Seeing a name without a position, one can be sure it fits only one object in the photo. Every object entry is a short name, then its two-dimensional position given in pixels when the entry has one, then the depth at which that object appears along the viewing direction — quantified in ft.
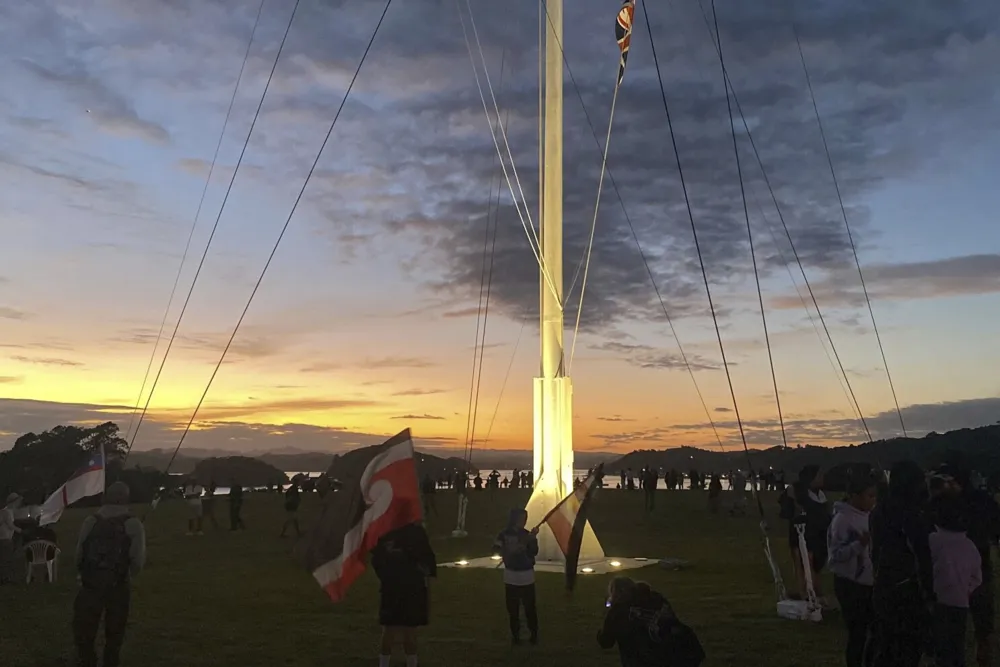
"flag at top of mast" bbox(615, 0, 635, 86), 54.44
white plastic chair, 52.95
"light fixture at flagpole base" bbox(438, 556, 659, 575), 54.60
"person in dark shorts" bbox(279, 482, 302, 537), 83.71
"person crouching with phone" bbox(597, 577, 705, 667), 16.52
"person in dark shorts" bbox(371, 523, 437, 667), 26.16
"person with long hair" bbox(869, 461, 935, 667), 21.33
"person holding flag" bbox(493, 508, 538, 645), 31.71
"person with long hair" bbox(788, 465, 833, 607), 36.11
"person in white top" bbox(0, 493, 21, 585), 52.60
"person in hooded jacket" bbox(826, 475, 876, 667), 24.40
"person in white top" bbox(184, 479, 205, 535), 87.97
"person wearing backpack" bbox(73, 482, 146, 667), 26.81
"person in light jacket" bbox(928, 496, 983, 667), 22.66
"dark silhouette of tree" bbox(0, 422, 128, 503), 216.54
